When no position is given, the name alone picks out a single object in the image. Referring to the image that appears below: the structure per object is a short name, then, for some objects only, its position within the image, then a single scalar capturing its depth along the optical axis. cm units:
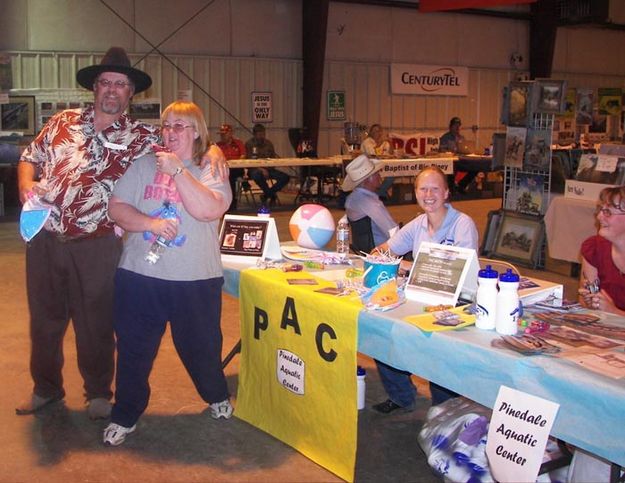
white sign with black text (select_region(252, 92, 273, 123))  1448
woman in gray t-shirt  325
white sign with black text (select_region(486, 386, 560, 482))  235
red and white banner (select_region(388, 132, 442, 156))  1543
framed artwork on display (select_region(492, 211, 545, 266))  763
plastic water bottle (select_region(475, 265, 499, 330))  268
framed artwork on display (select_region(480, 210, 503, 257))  804
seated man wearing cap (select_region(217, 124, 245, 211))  1170
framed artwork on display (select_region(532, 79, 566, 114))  714
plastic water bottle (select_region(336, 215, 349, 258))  410
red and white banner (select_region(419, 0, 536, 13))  1115
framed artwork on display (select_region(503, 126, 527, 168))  764
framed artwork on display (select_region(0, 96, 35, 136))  1217
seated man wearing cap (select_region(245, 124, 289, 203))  1203
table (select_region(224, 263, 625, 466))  220
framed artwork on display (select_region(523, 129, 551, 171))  746
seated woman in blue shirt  357
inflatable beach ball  421
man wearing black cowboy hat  349
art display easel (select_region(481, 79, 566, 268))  740
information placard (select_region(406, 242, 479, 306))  300
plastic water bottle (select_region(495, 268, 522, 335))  263
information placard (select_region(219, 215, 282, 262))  392
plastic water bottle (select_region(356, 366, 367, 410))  371
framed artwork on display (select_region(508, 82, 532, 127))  748
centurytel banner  1617
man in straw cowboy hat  496
